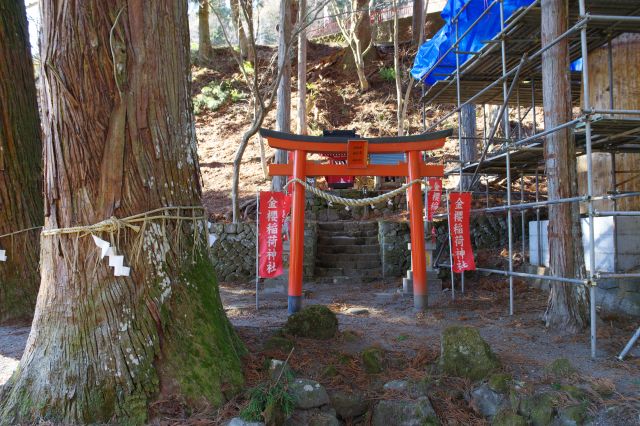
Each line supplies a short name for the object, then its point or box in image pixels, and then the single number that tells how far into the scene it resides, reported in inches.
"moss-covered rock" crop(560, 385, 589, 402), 142.4
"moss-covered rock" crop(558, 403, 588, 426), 135.3
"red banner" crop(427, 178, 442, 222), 352.8
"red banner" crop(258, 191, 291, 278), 284.4
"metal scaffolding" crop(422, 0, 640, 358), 185.5
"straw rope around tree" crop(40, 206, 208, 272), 124.7
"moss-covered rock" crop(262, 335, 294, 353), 166.7
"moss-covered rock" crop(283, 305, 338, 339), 187.8
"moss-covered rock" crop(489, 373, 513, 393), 149.6
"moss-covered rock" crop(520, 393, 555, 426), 138.6
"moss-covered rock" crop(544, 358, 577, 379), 156.5
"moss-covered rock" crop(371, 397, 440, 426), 141.5
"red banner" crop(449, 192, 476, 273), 302.8
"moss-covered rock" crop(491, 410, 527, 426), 138.1
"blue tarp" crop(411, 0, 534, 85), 324.2
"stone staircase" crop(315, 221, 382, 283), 414.0
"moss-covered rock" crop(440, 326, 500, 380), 158.7
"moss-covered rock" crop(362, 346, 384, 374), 164.2
